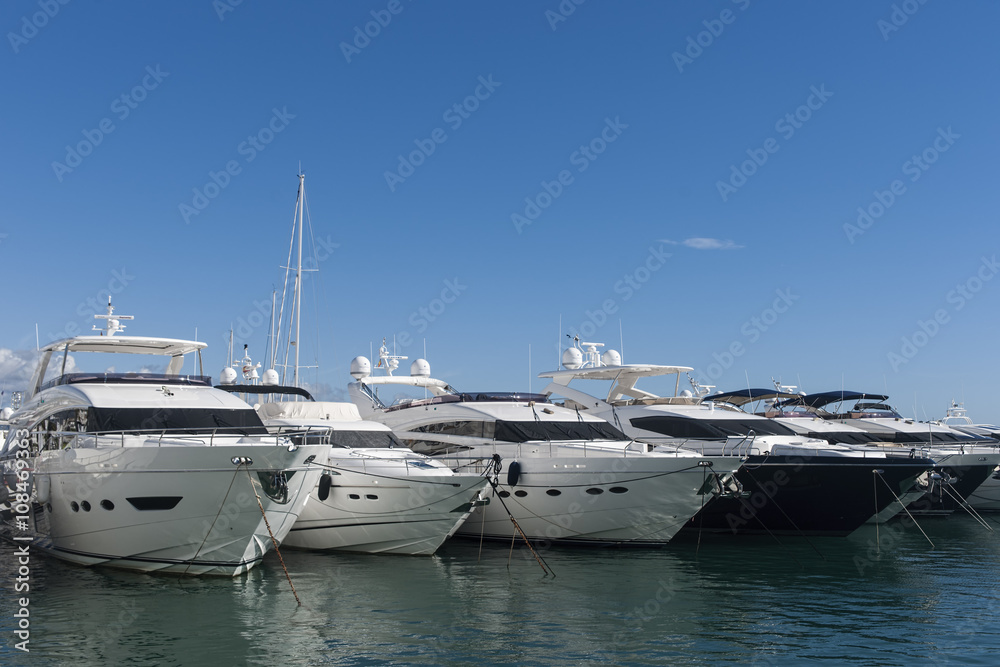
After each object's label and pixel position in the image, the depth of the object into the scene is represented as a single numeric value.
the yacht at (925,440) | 25.48
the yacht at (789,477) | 20.77
